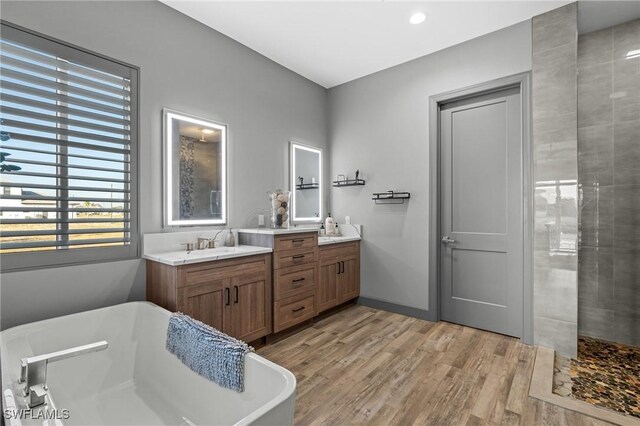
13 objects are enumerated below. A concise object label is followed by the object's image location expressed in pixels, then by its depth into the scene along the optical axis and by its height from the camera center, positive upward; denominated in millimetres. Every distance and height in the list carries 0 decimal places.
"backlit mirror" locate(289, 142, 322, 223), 3832 +382
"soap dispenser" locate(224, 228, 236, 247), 2965 -272
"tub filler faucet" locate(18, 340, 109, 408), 1164 -626
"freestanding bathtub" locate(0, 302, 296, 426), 1430 -947
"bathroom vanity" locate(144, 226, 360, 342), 2264 -581
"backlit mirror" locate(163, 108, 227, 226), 2625 +382
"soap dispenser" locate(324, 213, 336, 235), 4012 -178
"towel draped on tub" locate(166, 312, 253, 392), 1482 -738
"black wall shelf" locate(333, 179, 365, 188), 3938 +383
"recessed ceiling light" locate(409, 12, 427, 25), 2715 +1748
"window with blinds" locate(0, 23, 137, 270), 1886 +406
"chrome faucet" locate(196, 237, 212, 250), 2730 -283
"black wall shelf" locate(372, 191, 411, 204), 3533 +168
